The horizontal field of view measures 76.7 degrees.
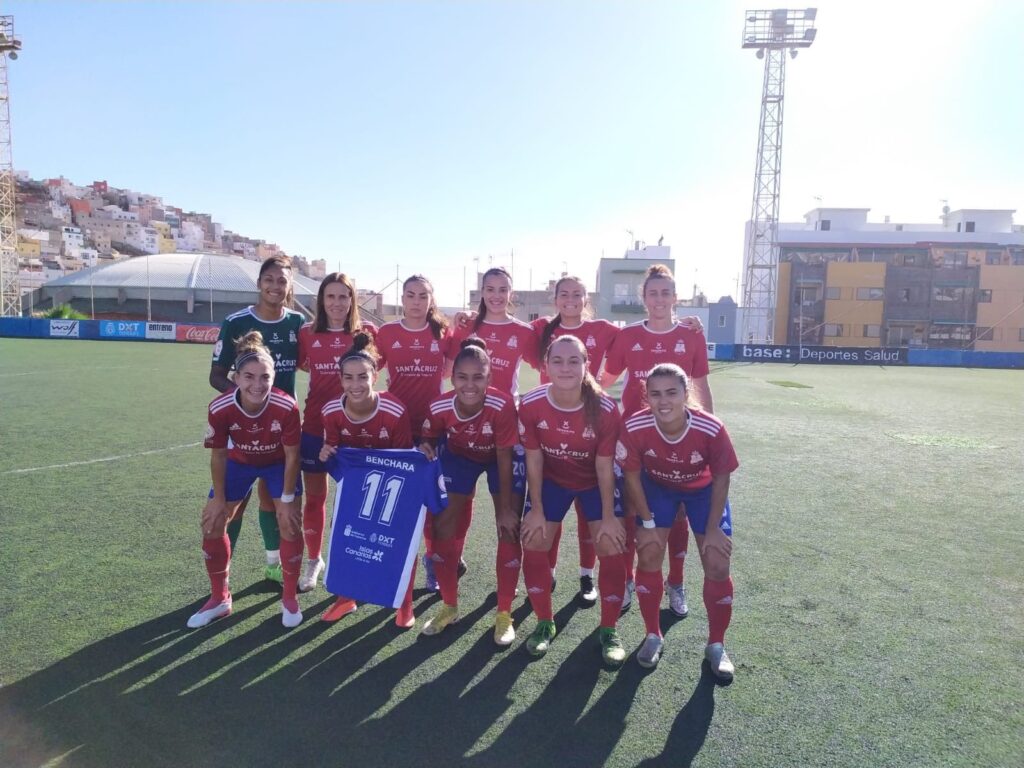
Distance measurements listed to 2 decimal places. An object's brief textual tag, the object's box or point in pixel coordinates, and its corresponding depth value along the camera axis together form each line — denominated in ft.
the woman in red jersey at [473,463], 11.55
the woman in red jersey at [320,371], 13.35
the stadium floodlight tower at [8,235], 145.89
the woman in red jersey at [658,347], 13.39
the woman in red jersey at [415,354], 13.73
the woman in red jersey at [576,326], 14.05
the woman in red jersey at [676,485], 10.43
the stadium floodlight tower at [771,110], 113.50
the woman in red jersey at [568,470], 10.91
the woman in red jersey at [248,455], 11.57
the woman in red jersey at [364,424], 11.73
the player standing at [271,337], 13.26
